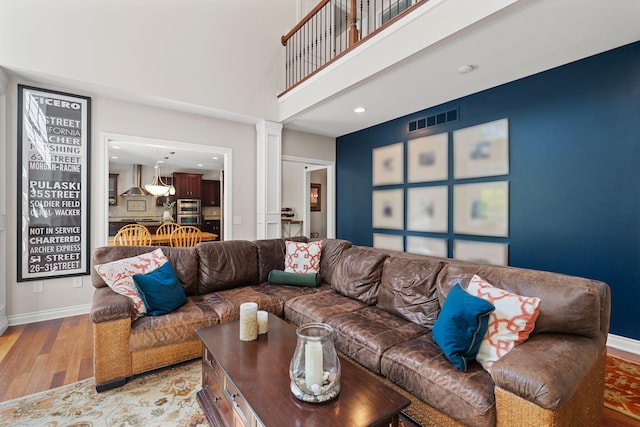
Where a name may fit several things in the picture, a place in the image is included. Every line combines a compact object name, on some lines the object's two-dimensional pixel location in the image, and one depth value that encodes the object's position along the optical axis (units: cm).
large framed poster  316
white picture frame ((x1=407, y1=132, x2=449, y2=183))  400
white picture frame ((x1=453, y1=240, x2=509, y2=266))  343
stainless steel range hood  830
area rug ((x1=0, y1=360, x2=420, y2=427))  171
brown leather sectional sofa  127
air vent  390
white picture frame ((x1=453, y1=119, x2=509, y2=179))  342
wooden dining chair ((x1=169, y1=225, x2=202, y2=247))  462
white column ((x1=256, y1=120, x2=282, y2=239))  461
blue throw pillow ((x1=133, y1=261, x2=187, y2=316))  223
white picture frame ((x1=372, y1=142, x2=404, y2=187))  461
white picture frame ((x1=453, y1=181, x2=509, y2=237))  341
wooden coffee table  112
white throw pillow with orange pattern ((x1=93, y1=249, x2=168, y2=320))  224
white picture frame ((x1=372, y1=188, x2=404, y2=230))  461
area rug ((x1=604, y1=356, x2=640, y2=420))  185
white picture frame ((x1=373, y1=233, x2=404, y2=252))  462
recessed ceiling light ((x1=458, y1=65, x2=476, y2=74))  291
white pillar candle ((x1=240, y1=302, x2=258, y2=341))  174
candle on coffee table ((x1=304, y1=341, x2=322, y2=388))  120
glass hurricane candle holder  120
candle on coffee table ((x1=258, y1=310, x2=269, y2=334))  184
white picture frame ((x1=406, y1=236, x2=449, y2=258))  403
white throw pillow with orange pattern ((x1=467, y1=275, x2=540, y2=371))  149
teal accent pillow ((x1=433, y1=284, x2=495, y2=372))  151
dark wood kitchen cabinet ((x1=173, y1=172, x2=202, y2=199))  871
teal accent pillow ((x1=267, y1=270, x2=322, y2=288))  311
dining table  454
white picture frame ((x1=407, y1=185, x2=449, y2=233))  401
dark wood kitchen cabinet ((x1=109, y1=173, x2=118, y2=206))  795
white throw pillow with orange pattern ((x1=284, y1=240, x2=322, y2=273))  325
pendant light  635
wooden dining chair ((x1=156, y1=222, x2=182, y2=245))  461
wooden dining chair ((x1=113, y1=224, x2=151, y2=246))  423
